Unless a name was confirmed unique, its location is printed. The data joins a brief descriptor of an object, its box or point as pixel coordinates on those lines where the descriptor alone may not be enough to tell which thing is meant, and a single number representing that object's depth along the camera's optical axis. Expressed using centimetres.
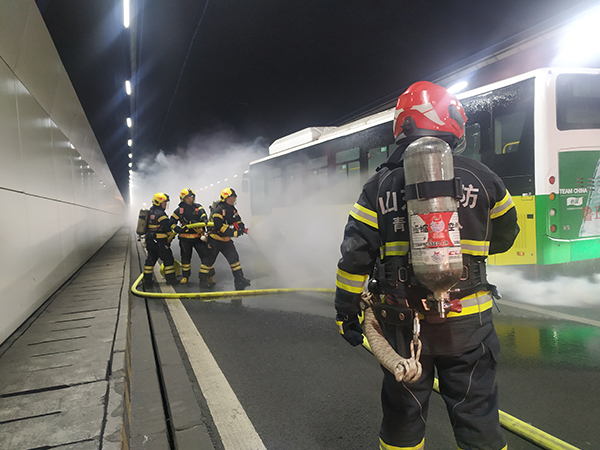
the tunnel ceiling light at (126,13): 594
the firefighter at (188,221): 784
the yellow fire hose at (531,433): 217
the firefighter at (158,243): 777
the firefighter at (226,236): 717
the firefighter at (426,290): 172
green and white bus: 554
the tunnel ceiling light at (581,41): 1205
